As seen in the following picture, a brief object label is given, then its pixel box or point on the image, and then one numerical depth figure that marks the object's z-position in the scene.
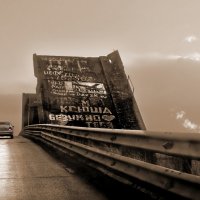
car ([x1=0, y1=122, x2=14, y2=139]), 32.06
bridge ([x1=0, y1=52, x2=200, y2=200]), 4.62
